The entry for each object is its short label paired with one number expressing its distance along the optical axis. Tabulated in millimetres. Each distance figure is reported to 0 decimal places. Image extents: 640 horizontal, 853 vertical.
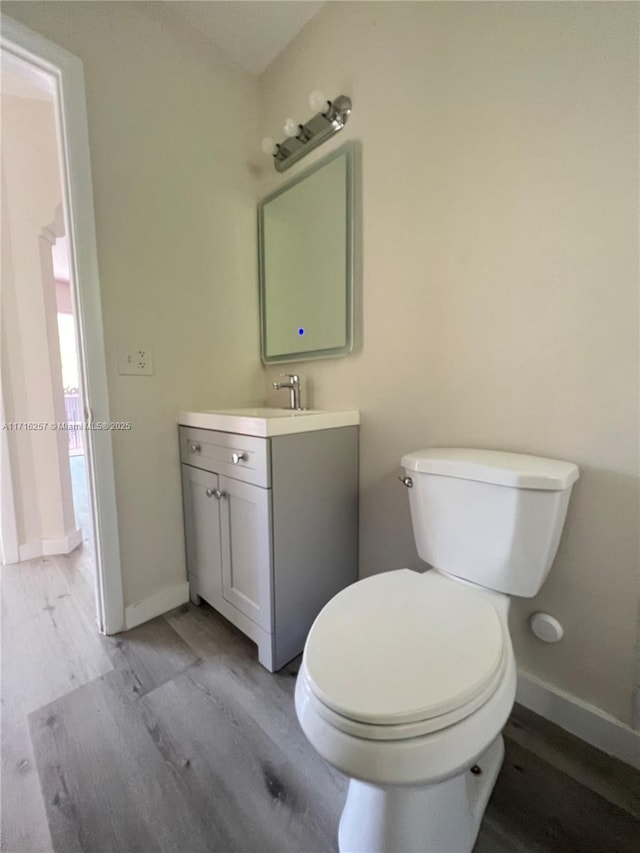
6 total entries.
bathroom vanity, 1077
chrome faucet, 1451
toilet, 526
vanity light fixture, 1269
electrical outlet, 1277
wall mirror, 1310
